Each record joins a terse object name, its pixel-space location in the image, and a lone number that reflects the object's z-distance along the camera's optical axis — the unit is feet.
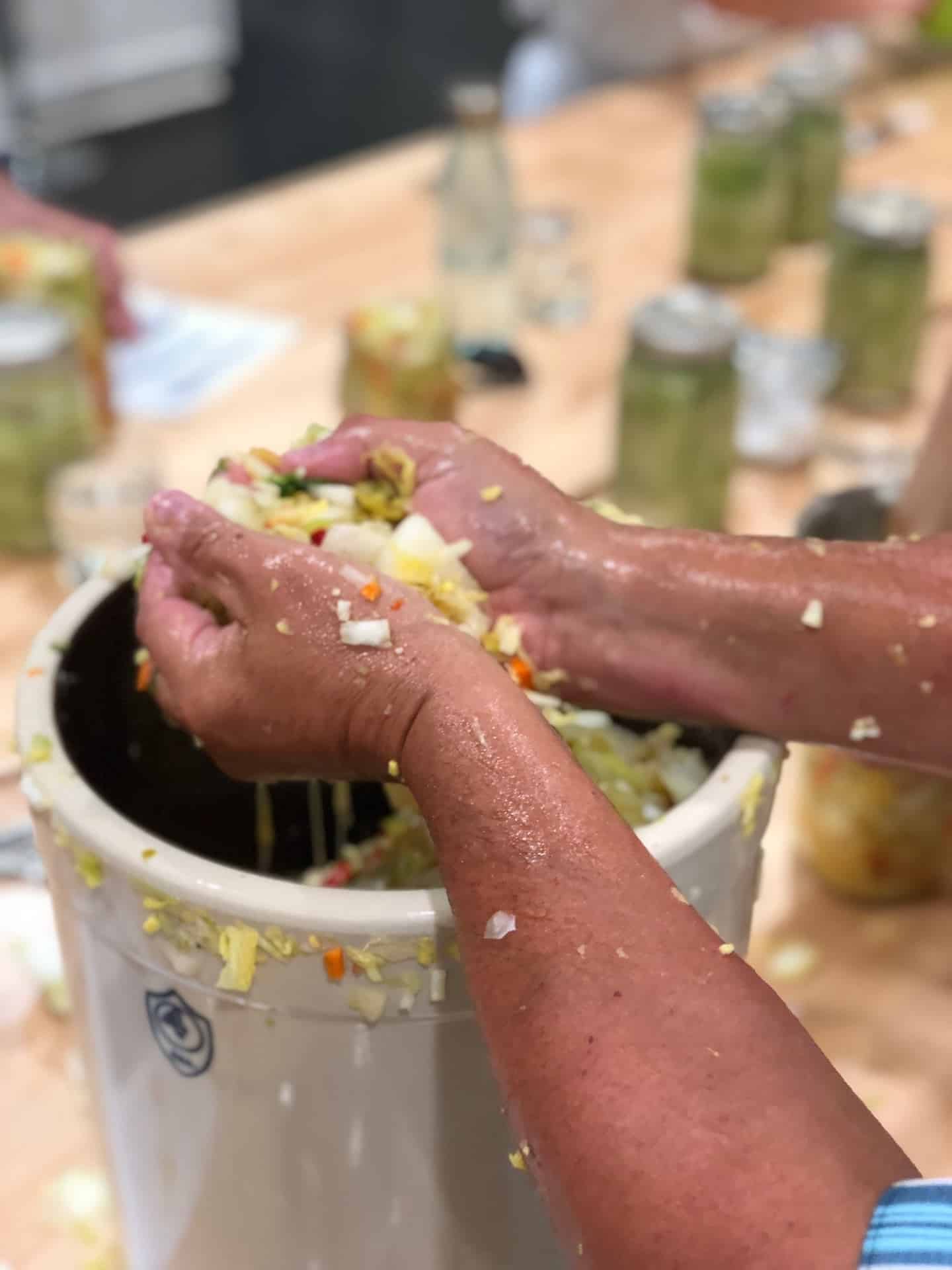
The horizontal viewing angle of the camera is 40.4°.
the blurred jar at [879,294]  4.00
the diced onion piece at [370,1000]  1.17
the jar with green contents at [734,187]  4.65
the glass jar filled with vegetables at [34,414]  3.23
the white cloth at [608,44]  7.22
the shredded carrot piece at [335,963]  1.15
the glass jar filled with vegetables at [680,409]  3.32
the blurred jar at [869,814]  2.27
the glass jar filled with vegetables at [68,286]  3.62
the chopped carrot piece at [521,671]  1.46
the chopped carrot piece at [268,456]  1.53
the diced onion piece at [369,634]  1.24
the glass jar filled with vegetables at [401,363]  3.47
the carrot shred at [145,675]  1.47
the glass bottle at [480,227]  4.39
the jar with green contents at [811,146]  5.00
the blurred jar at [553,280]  4.54
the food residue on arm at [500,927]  1.11
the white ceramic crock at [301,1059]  1.18
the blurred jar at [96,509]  3.16
